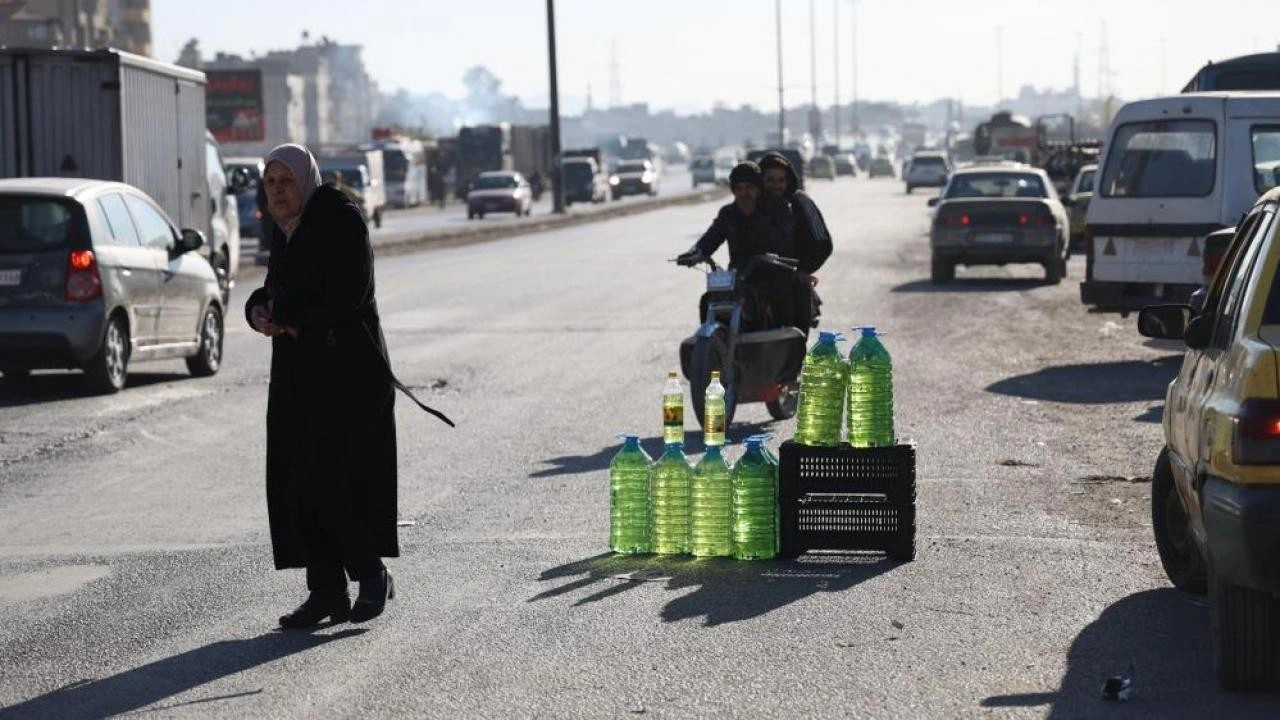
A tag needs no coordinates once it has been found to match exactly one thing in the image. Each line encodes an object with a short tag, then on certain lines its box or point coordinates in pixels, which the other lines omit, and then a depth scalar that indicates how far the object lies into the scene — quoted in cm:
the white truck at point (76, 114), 2169
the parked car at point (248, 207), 4234
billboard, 10962
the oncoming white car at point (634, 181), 9338
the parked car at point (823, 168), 11925
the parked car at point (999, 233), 2905
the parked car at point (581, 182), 8175
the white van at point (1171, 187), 1828
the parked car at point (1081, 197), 3453
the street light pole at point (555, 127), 6438
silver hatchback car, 1608
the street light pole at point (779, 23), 13250
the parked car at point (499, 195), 6550
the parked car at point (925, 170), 8469
